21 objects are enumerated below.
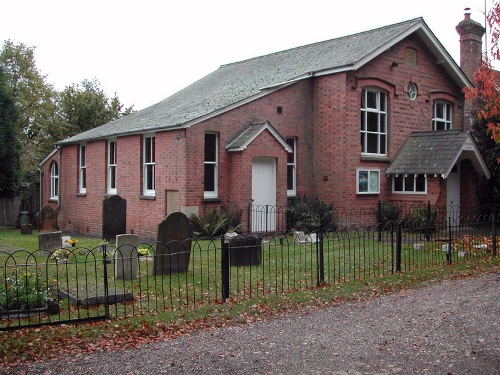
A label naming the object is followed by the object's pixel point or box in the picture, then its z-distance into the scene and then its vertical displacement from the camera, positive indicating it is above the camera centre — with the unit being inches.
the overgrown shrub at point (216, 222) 714.8 -34.1
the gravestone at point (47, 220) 832.9 -35.3
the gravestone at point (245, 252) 484.1 -50.1
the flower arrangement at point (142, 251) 548.6 -55.5
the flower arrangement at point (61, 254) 510.7 -54.8
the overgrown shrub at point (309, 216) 783.1 -29.7
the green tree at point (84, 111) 1413.6 +219.8
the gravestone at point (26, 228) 920.9 -52.6
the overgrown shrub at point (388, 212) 826.2 -25.4
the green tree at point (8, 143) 1058.7 +102.9
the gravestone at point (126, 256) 447.2 -49.5
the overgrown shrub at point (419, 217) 762.2 -30.9
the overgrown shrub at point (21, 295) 328.2 -59.4
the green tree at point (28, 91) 2005.4 +396.6
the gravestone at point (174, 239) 460.8 -36.4
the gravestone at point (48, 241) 590.9 -47.8
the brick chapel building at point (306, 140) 757.9 +82.9
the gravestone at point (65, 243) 618.4 -53.5
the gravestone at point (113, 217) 718.5 -27.0
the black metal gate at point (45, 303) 318.3 -65.7
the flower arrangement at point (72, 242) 581.1 -47.9
